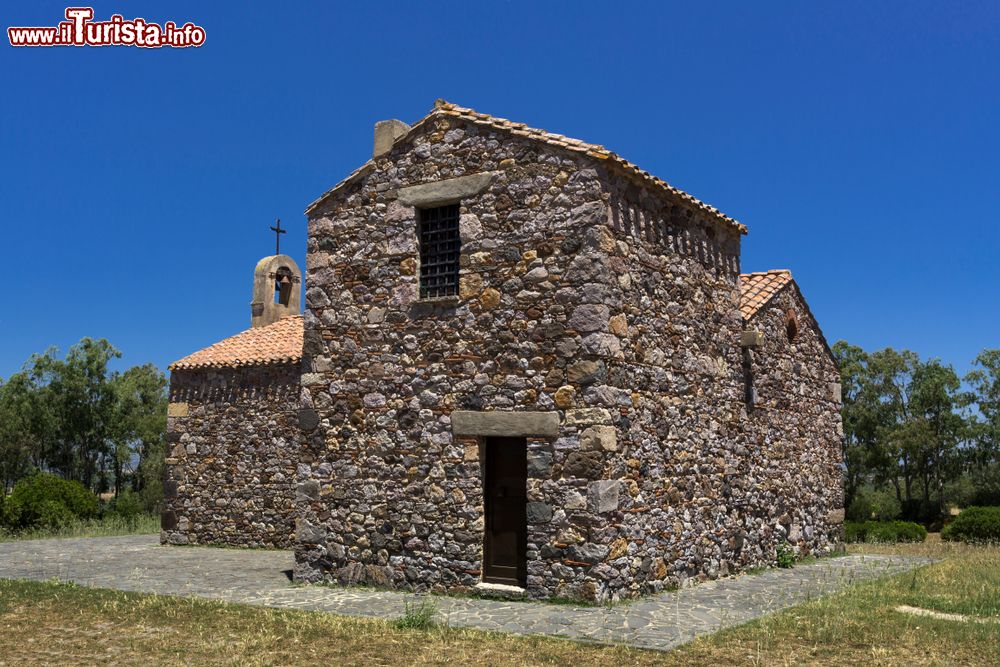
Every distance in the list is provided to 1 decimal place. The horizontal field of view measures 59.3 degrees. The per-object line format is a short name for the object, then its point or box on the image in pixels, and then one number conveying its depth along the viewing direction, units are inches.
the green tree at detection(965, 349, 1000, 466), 1491.1
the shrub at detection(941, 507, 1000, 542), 855.7
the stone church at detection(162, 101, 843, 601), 430.0
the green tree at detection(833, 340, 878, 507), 1510.8
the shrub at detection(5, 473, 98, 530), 935.7
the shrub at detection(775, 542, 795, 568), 588.1
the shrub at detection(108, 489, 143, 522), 1075.3
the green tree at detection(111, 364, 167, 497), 1526.8
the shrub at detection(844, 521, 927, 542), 917.2
